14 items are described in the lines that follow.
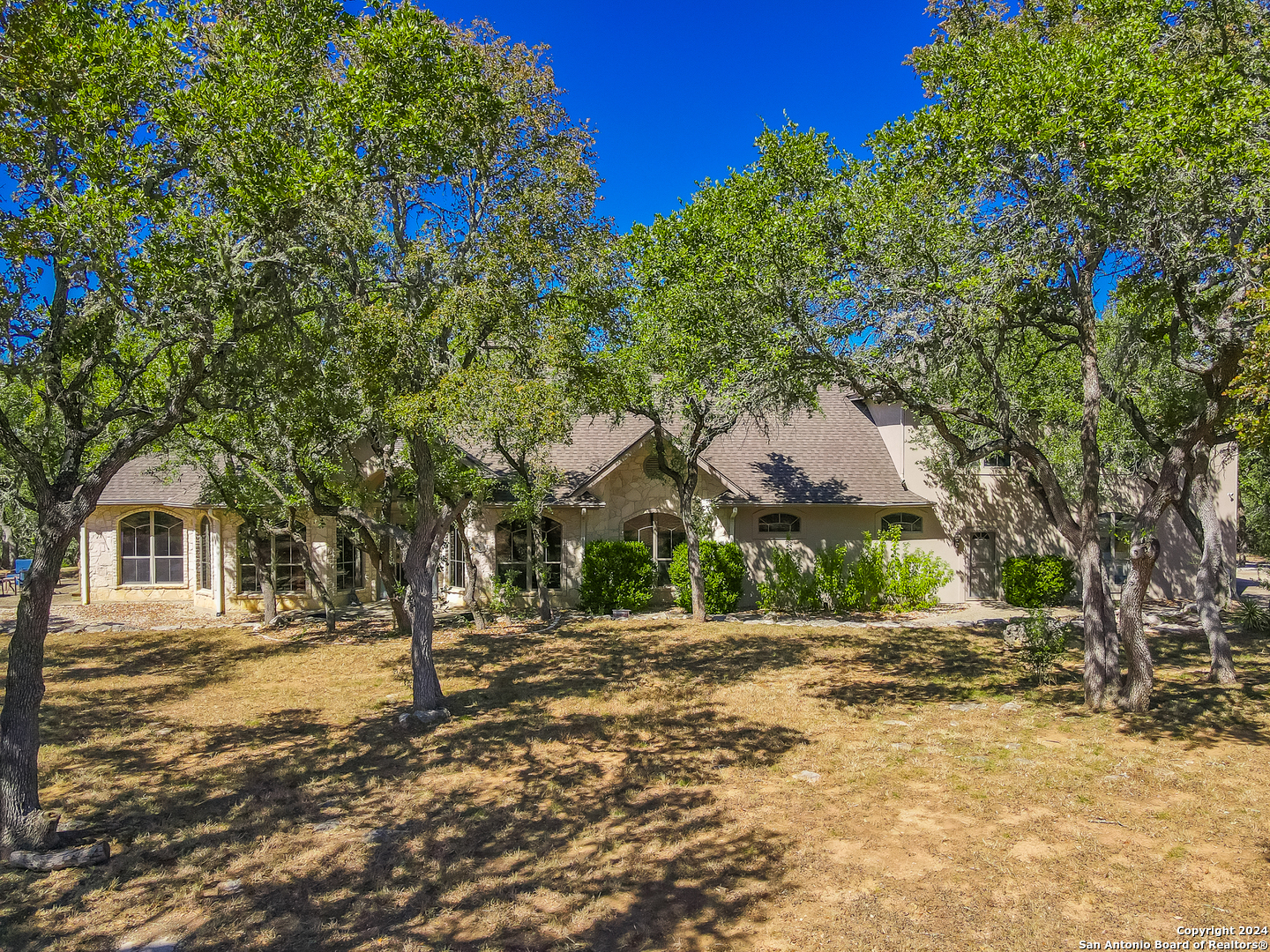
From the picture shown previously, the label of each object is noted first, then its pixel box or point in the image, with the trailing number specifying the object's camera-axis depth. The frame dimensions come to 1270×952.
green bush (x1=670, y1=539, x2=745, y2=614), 19.34
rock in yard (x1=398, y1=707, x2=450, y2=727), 10.34
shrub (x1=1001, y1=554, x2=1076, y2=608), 20.72
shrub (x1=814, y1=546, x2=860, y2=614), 20.19
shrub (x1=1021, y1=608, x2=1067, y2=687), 11.91
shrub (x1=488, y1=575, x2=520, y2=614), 19.69
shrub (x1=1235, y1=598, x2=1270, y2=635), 16.05
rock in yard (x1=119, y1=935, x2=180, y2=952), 5.01
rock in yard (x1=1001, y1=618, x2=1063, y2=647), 15.18
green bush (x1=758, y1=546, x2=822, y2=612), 20.14
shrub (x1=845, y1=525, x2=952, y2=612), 20.47
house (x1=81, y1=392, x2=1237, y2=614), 20.14
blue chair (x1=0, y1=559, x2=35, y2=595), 25.02
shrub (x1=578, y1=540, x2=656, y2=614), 19.59
